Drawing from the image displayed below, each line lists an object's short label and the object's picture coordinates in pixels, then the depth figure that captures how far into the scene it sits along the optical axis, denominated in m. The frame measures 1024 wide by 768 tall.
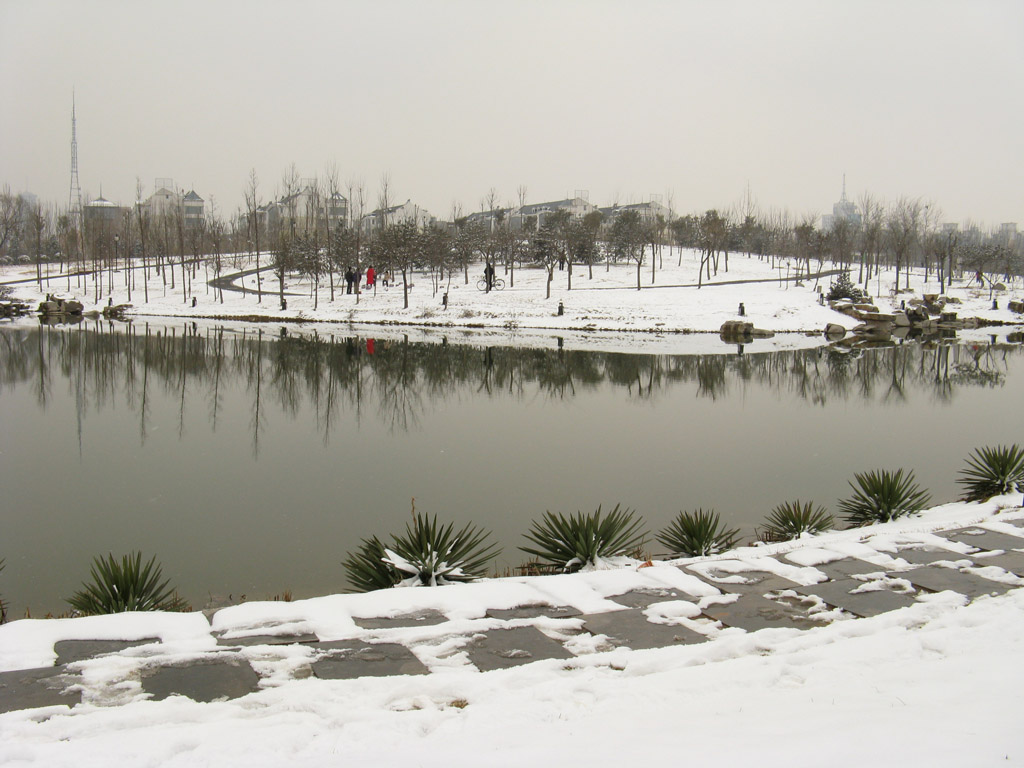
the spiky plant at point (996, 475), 9.87
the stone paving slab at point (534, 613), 5.34
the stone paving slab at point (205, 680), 3.98
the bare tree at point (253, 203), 62.97
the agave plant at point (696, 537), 7.70
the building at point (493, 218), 67.18
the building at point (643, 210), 86.19
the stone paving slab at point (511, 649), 4.54
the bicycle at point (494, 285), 52.26
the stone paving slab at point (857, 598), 5.45
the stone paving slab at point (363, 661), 4.32
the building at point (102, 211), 76.68
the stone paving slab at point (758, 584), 5.93
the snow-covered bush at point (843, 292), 45.81
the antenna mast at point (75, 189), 80.56
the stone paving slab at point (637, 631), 4.84
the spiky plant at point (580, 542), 7.20
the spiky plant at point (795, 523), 8.37
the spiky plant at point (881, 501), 8.98
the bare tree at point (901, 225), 55.44
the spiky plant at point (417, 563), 6.44
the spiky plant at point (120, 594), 5.88
